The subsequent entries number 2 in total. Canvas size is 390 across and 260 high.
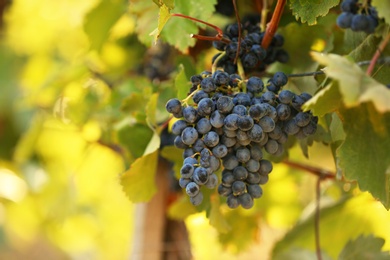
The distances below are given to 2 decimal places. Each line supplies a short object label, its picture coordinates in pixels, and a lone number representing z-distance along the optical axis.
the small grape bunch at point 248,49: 1.19
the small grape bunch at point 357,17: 1.14
